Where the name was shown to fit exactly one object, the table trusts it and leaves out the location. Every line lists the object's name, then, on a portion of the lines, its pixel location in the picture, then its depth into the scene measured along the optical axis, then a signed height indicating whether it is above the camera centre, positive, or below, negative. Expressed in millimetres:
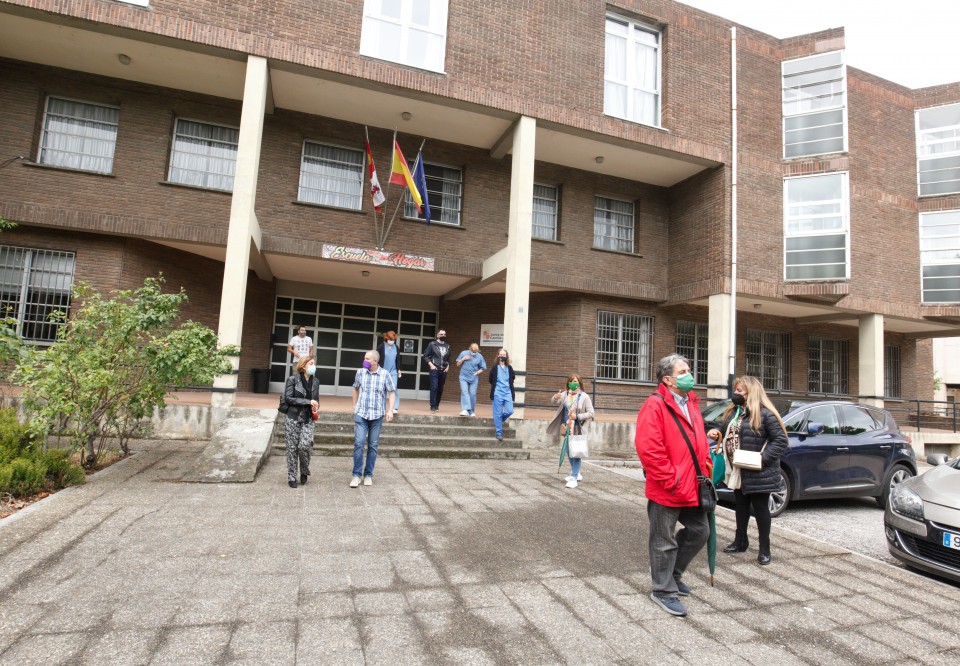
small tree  6156 -147
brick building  10711 +5093
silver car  4391 -1152
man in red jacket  3461 -662
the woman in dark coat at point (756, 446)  4598 -530
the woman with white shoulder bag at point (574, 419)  7355 -608
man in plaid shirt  6594 -543
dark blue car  6504 -816
